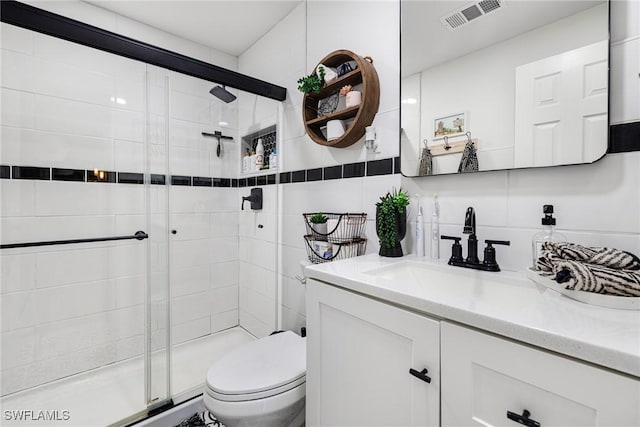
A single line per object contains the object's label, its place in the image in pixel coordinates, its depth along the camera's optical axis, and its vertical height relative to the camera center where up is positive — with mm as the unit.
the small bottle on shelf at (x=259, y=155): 2080 +393
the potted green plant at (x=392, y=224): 1149 -58
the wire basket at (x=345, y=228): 1358 -89
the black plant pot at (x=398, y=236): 1149 -106
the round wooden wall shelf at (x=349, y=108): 1320 +530
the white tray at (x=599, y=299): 583 -188
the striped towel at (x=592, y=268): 599 -134
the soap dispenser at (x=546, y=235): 824 -74
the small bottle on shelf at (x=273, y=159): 1996 +346
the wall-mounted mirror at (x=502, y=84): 807 +416
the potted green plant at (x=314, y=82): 1506 +666
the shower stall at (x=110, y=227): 1570 -112
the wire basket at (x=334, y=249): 1345 -191
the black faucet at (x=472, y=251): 932 -140
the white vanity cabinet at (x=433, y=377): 466 -343
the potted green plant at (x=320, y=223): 1441 -72
